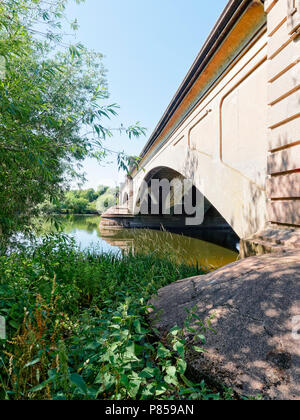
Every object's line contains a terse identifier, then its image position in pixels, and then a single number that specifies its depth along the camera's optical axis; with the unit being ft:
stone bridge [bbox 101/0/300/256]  11.28
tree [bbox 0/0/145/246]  8.73
